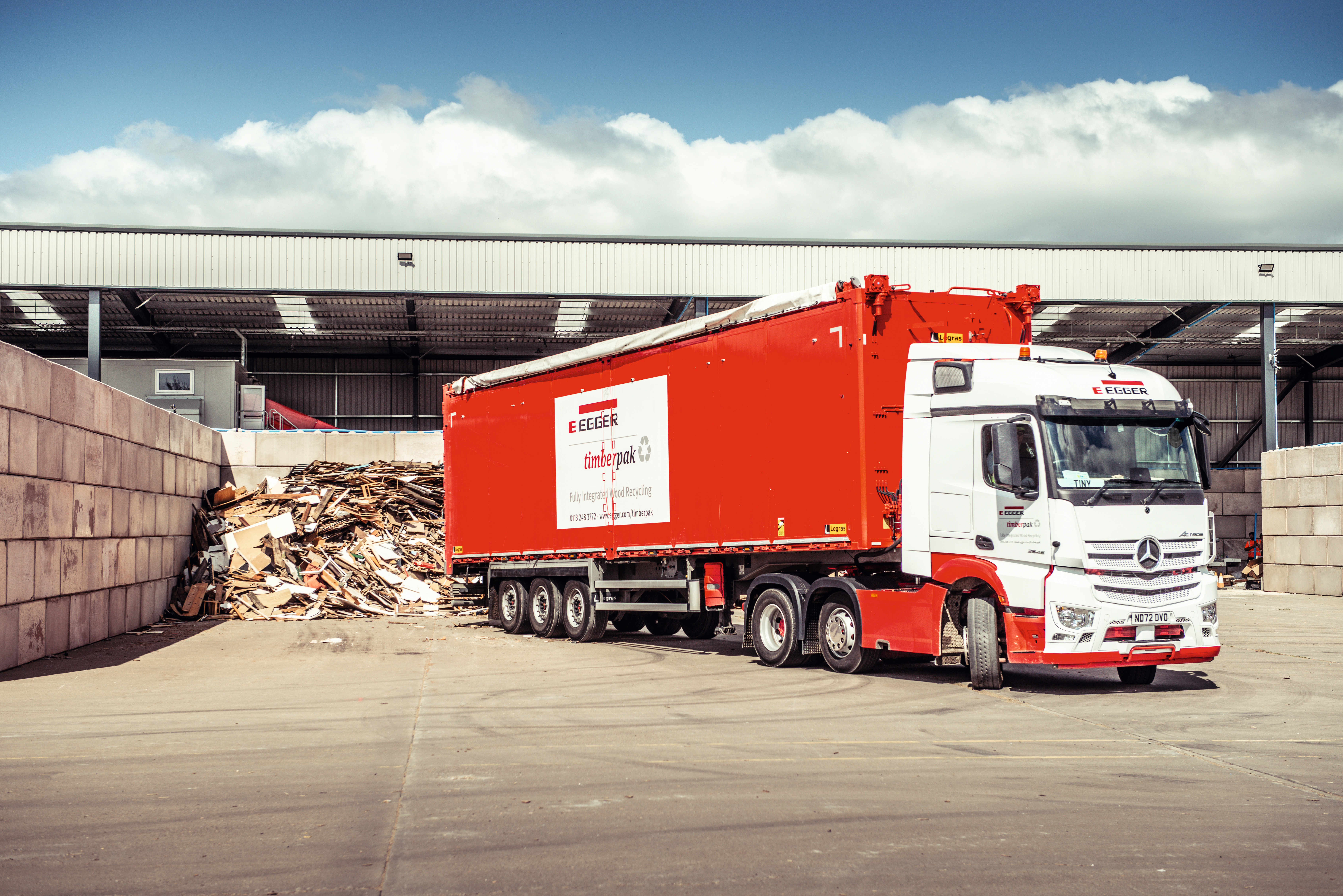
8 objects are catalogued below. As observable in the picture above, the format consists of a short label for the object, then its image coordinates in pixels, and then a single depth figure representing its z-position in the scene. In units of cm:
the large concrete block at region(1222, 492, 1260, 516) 3706
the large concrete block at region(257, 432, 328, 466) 2798
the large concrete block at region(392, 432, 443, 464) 2914
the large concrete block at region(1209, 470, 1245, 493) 3722
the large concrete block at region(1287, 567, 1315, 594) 2909
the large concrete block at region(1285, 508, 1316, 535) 2909
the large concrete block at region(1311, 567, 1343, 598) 2809
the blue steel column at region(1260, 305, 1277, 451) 3522
